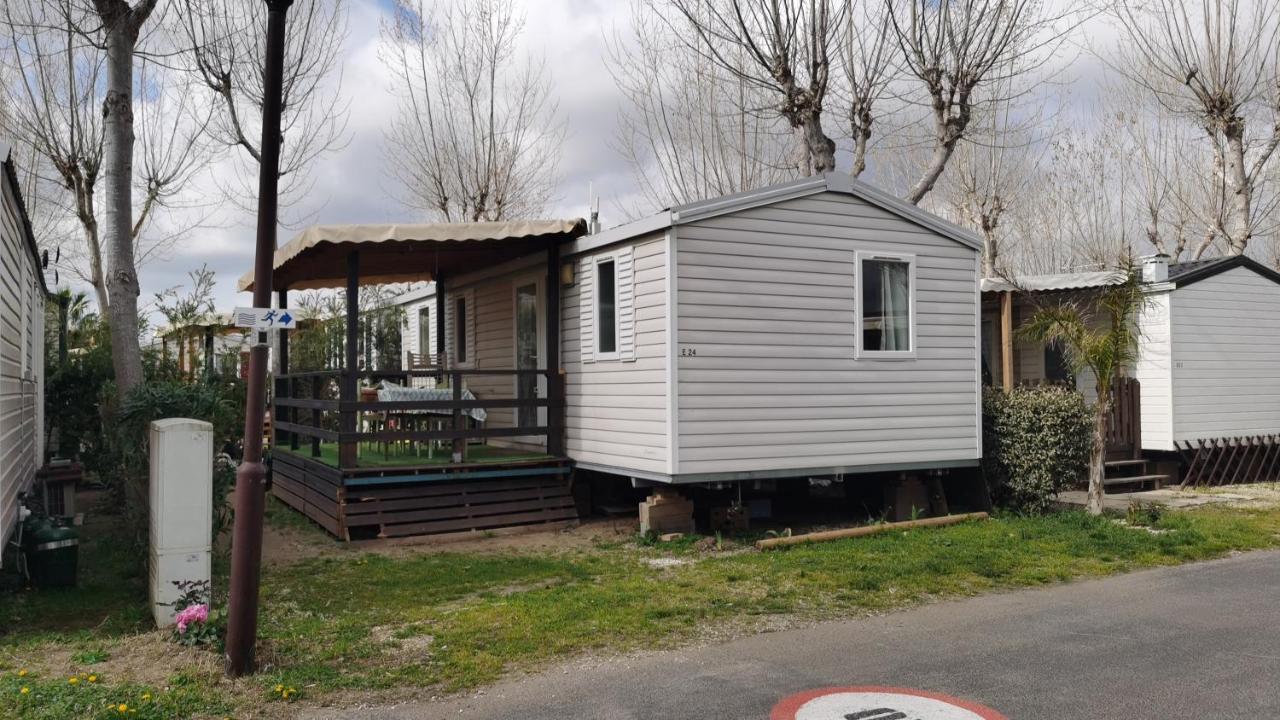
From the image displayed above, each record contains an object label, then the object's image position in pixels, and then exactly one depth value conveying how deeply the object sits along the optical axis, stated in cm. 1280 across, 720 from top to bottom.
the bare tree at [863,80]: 1504
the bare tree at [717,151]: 2031
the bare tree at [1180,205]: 2353
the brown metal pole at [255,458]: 521
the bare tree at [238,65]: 1476
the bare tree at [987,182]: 2159
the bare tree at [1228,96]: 1797
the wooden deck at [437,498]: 989
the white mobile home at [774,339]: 945
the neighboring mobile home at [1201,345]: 1388
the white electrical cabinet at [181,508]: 617
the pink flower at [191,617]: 575
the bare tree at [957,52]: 1430
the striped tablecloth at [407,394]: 1102
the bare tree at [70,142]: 1667
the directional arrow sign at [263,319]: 523
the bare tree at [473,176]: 2128
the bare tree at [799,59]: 1435
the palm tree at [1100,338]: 1034
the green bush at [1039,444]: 1048
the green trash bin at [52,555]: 731
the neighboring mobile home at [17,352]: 676
